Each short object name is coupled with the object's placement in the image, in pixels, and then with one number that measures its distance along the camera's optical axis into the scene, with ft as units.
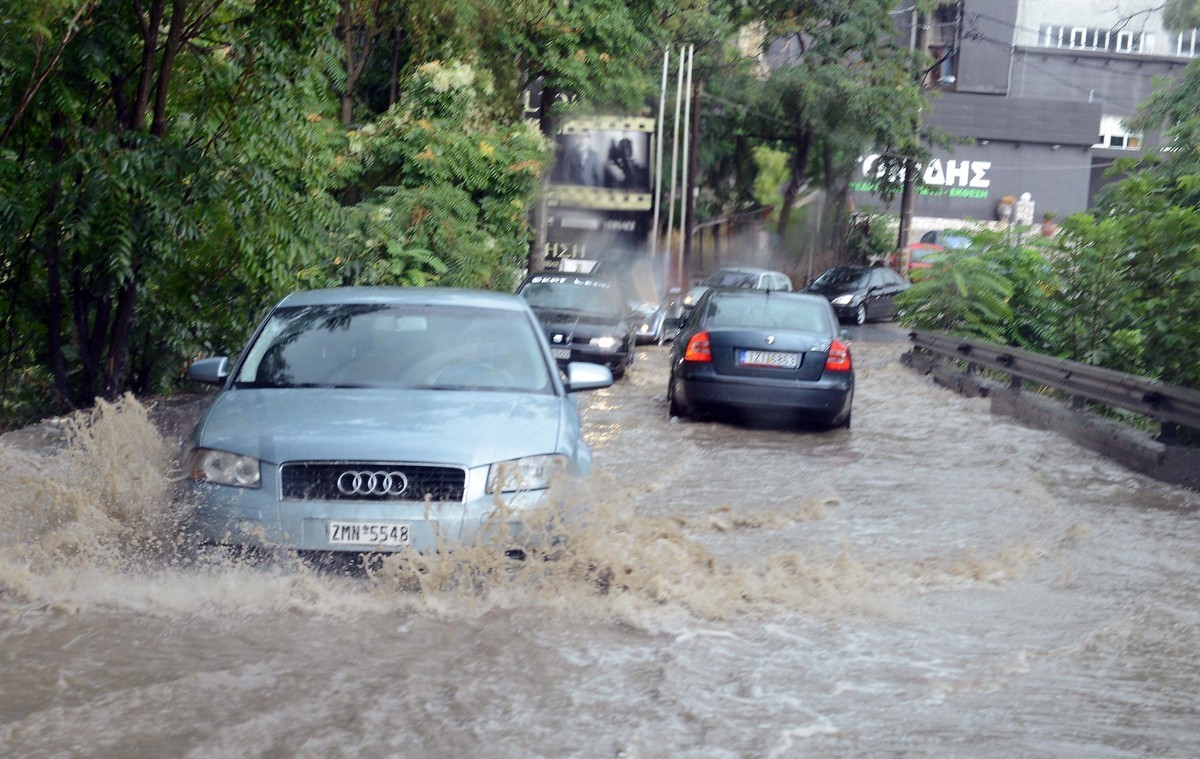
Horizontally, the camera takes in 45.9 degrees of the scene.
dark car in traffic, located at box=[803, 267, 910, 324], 115.85
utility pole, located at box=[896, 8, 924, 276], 133.08
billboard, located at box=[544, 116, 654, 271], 102.94
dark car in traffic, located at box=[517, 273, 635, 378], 61.41
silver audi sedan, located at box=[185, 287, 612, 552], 19.45
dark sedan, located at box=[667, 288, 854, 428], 44.04
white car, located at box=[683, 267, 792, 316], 107.86
